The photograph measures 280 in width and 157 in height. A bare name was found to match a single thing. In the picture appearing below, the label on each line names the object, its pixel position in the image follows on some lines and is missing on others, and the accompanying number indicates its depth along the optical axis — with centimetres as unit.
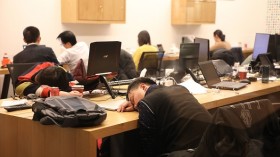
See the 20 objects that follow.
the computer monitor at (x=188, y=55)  430
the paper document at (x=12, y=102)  284
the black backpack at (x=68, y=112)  221
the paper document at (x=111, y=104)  275
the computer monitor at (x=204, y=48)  463
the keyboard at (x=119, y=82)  353
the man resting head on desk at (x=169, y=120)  235
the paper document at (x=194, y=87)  343
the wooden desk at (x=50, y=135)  222
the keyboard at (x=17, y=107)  271
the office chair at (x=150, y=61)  609
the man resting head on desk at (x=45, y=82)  308
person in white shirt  557
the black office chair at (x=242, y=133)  176
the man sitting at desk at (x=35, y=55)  495
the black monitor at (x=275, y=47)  502
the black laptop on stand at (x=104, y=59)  313
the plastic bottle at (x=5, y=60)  562
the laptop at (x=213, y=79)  371
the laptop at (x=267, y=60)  456
